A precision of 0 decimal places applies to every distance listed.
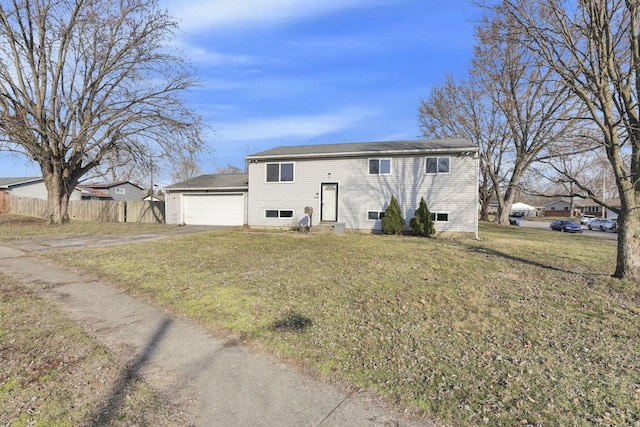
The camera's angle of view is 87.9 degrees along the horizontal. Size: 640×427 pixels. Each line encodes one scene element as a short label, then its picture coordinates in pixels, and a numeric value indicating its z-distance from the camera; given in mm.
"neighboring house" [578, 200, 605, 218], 63312
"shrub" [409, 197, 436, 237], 14609
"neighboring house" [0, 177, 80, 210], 33172
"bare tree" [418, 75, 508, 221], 28188
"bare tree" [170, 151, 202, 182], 50875
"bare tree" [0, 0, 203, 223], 15805
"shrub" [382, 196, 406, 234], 15039
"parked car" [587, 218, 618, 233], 31547
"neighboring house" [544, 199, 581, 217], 71138
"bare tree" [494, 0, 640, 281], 6895
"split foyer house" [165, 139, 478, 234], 15078
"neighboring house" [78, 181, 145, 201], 44000
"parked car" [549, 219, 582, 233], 28359
